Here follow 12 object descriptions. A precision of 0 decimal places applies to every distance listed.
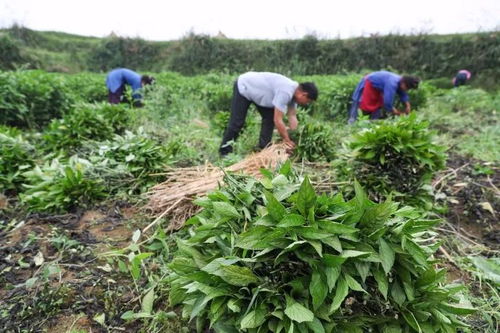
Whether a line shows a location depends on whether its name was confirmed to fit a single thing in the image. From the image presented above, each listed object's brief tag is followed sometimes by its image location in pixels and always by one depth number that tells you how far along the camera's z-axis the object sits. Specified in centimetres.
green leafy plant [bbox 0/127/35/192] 329
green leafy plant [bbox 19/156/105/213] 292
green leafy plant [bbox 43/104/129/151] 411
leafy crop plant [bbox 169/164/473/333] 122
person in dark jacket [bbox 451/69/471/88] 1244
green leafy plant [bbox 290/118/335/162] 393
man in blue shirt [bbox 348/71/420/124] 617
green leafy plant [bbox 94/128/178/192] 332
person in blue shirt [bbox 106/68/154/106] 767
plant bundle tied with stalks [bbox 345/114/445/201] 264
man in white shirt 420
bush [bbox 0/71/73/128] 523
